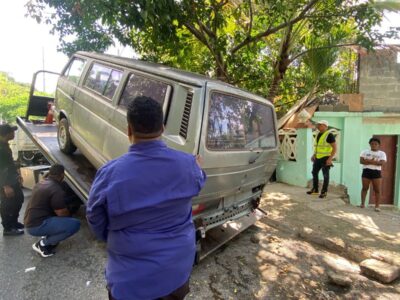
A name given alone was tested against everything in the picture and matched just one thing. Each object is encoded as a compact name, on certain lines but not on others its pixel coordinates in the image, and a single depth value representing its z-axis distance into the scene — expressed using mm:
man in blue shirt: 1540
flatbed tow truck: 4227
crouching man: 3959
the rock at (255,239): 4701
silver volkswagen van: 3137
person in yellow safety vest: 7109
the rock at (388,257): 3925
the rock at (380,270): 3621
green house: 8453
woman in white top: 6871
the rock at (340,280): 3517
